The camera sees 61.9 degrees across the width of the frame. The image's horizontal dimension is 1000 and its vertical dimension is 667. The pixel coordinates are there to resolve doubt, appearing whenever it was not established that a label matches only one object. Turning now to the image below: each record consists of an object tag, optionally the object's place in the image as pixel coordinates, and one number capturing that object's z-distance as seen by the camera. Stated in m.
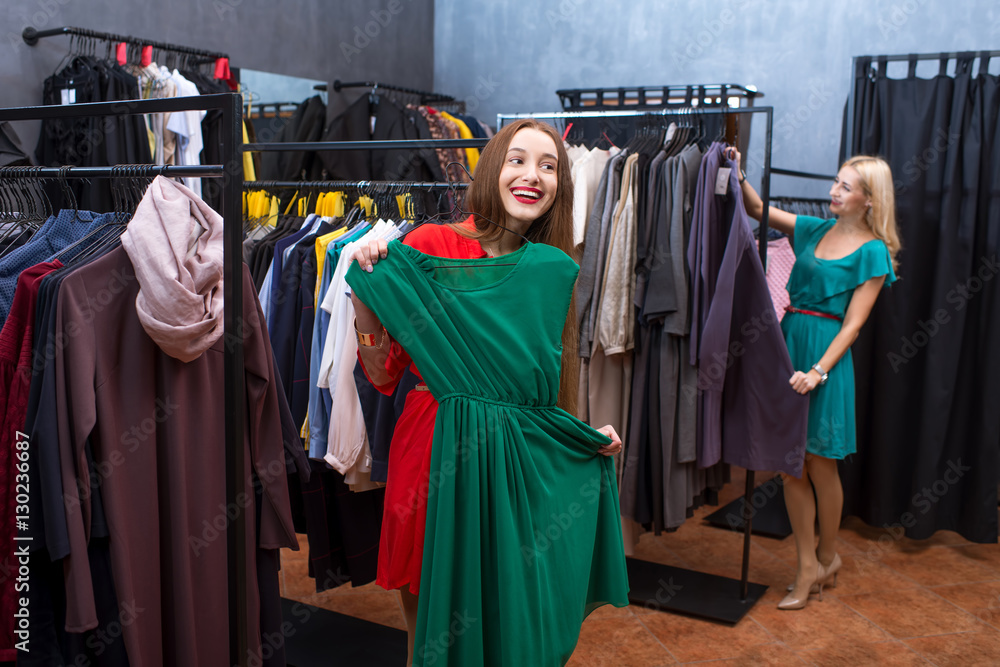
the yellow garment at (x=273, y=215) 3.11
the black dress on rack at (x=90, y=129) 3.66
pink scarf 1.75
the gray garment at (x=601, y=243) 3.11
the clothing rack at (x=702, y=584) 3.24
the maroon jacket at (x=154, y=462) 1.71
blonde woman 3.37
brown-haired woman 1.91
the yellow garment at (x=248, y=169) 4.15
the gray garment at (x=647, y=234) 3.07
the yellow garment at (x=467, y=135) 5.20
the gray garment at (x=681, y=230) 3.00
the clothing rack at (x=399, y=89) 5.20
